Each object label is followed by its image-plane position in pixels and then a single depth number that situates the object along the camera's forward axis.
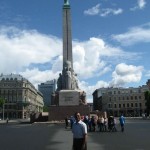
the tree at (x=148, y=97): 61.12
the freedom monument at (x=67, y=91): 34.44
